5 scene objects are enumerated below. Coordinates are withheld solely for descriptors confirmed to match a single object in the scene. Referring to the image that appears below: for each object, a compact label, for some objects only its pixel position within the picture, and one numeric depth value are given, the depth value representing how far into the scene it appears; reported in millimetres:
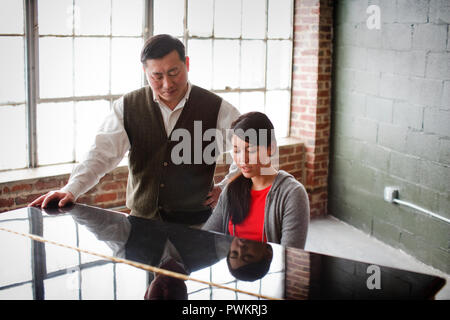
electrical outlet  4062
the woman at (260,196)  2159
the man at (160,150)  2619
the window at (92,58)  3318
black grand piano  1529
